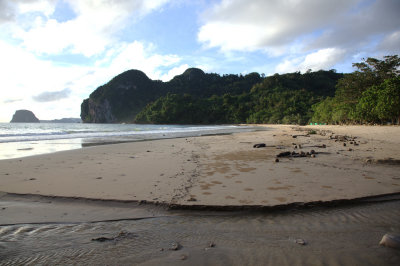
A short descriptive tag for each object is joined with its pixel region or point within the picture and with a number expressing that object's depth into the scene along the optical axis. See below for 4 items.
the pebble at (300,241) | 2.10
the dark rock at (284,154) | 7.03
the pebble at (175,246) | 2.04
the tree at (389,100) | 27.43
